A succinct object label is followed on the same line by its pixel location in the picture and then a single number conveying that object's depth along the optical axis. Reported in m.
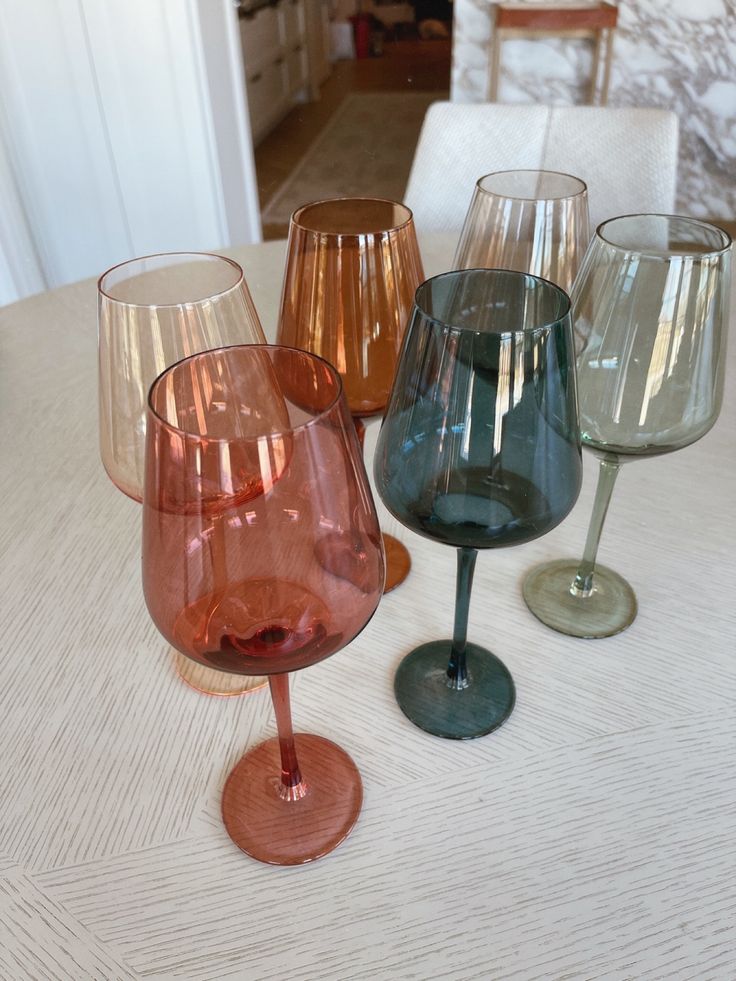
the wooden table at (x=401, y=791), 0.34
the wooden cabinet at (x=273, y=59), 3.32
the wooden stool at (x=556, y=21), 2.46
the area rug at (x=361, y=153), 3.05
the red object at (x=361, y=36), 4.77
